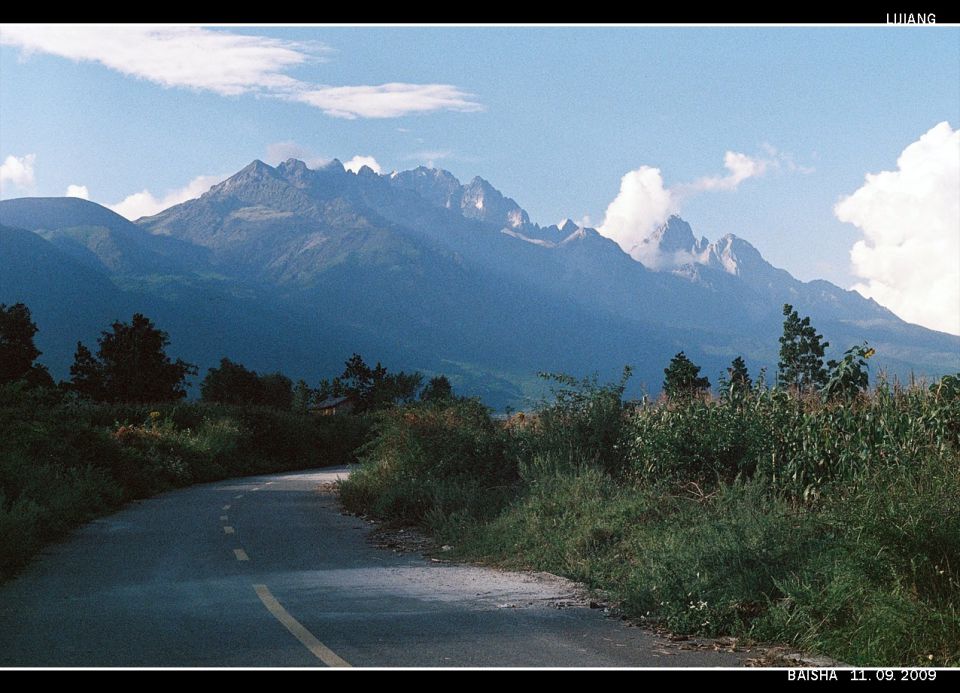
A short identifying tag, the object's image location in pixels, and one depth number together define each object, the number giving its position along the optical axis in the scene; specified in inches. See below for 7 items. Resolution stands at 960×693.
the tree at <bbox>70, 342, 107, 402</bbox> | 3711.4
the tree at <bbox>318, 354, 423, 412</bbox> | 4863.9
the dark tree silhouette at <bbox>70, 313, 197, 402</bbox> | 3703.2
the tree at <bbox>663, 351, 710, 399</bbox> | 3597.4
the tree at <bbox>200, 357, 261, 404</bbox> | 4345.5
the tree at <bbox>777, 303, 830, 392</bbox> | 3659.0
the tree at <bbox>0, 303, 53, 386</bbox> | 3147.1
